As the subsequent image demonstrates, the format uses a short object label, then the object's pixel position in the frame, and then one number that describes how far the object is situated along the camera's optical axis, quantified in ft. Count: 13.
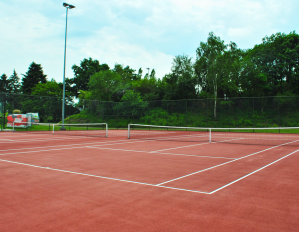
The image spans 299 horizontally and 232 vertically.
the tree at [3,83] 288.84
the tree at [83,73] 215.31
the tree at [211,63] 118.83
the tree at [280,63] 126.41
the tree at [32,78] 223.71
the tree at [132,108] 94.07
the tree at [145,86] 148.97
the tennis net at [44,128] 75.78
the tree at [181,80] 126.52
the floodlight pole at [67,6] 78.02
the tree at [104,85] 127.95
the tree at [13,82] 304.91
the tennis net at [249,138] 45.65
